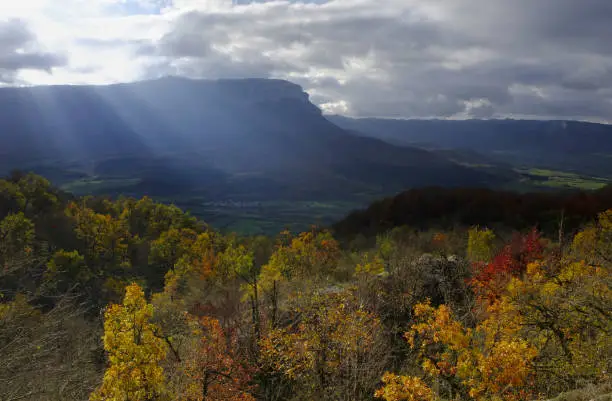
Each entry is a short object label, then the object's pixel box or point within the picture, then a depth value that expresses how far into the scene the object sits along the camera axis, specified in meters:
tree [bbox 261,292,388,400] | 15.21
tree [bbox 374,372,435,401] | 10.52
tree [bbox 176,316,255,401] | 17.00
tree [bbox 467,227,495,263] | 43.59
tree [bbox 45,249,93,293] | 57.41
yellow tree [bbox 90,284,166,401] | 12.30
